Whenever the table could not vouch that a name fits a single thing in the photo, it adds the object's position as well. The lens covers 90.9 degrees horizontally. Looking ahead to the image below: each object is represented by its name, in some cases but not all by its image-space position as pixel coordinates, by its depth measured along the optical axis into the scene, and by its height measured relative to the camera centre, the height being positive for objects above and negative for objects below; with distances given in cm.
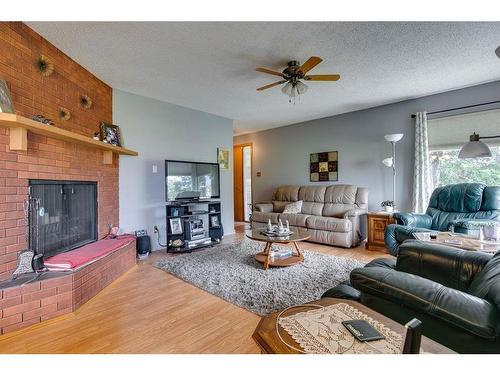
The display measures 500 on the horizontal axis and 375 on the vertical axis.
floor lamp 405 +34
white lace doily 81 -54
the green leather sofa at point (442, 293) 89 -50
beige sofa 405 -54
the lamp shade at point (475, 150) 288 +38
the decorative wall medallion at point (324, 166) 500 +37
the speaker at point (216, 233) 436 -85
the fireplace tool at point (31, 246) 189 -50
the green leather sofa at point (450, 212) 300 -38
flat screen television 377 +8
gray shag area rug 216 -100
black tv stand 375 -58
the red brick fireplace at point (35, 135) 189 +64
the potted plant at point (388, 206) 400 -37
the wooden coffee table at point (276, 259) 287 -88
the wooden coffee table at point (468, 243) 185 -49
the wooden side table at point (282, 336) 83 -55
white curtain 381 +25
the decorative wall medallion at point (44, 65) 221 +111
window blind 333 +79
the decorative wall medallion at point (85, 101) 283 +99
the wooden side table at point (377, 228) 377 -69
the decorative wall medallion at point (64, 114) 250 +75
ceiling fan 252 +116
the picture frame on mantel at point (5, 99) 175 +64
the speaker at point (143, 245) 350 -85
